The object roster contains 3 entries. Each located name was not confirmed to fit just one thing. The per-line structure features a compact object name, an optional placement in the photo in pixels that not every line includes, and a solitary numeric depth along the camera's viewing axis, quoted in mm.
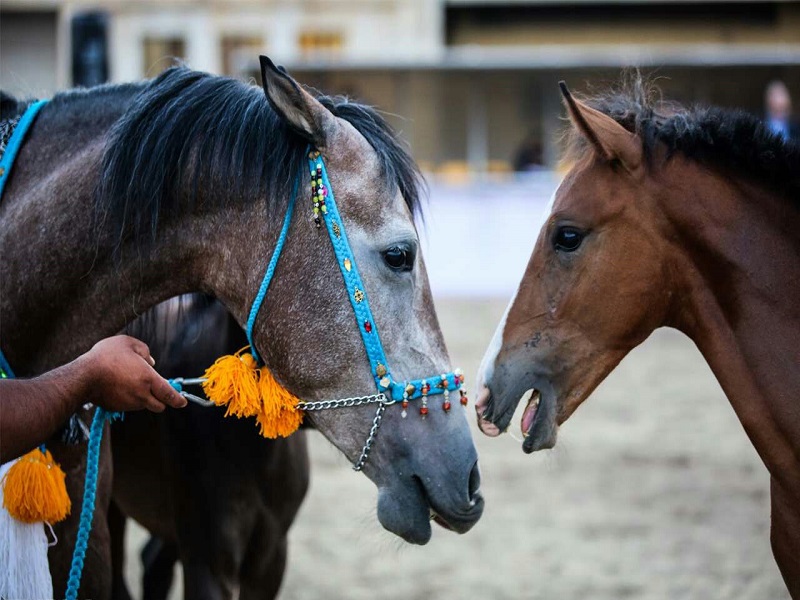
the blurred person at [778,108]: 21125
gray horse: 4641
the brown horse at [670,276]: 4957
